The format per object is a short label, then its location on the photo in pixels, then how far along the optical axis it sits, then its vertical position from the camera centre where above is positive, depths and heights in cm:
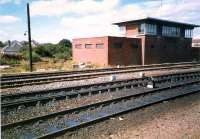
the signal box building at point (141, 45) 3988 +125
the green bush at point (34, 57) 4901 -64
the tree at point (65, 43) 8294 +315
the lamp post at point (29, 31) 3017 +244
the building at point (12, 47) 7869 +177
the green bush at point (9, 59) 4234 -93
